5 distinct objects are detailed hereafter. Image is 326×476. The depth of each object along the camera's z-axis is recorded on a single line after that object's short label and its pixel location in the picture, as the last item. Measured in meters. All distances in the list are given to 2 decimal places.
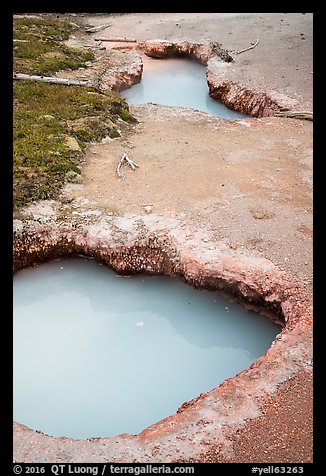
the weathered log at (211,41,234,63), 25.70
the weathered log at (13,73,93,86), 22.44
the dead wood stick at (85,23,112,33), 31.51
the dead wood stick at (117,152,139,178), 16.28
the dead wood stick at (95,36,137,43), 29.66
